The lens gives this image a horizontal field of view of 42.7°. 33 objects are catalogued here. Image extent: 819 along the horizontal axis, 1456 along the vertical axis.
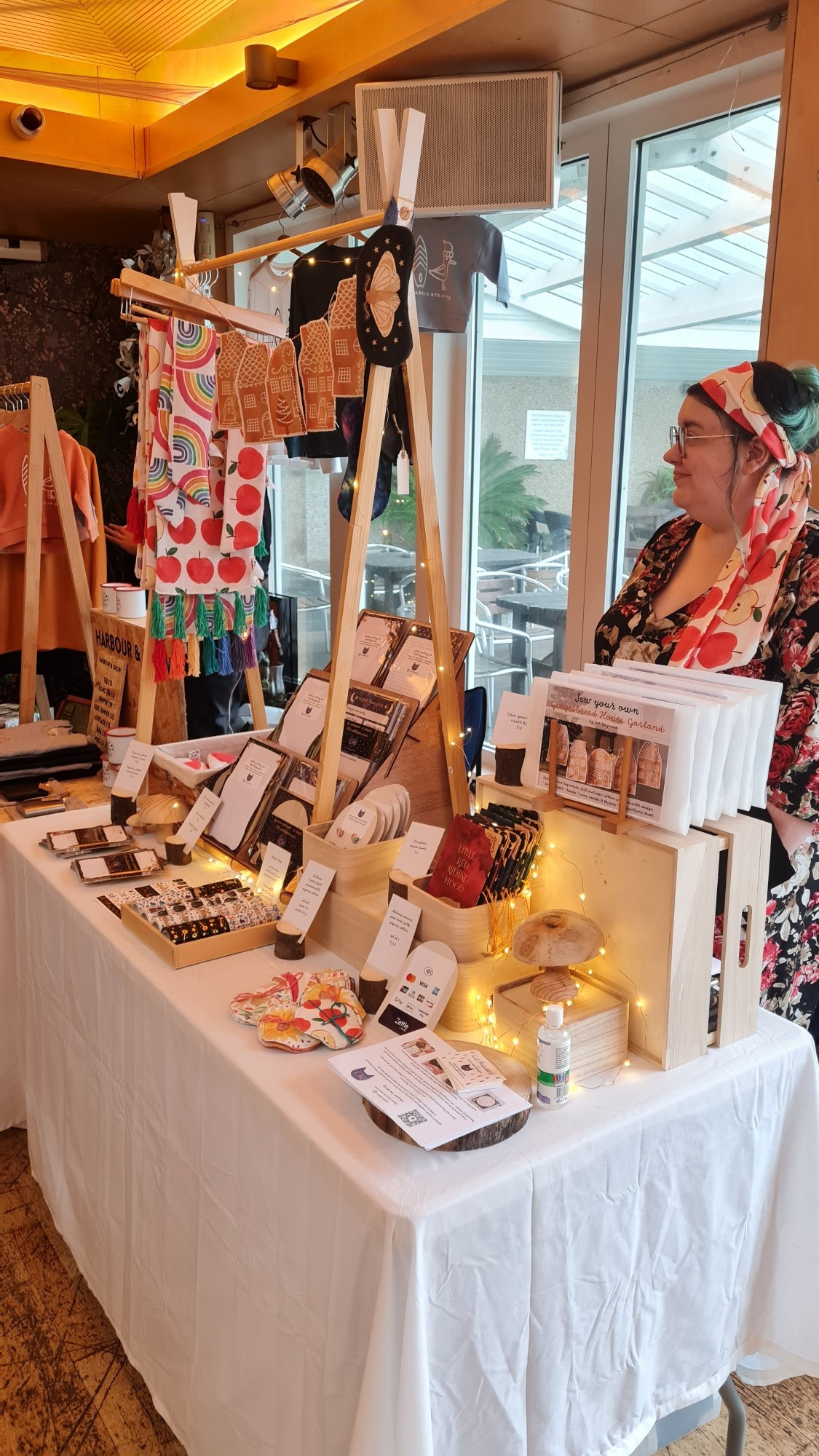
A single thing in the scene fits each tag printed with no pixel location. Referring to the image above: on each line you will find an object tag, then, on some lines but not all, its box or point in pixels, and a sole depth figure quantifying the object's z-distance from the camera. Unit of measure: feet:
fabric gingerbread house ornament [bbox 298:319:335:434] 6.19
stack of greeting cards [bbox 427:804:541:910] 4.68
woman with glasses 5.35
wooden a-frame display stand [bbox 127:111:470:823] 5.61
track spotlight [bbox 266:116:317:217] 11.43
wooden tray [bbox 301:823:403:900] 5.54
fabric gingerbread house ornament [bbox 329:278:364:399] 5.92
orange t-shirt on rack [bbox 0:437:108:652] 13.37
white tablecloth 3.65
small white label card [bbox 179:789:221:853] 6.90
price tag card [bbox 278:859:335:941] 5.50
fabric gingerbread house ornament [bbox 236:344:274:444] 6.98
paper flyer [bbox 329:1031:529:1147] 3.82
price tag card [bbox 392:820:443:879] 5.11
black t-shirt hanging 9.91
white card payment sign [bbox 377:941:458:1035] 4.59
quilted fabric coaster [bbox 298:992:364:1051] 4.59
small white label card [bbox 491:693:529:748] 5.30
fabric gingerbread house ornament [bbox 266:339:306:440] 6.57
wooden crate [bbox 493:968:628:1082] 4.25
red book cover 4.68
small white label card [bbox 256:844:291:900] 6.15
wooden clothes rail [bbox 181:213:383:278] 5.89
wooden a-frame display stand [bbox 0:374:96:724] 10.54
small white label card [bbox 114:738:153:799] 7.61
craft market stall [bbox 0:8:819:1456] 3.86
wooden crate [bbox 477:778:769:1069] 4.25
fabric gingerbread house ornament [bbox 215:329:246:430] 7.38
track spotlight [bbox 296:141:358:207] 11.09
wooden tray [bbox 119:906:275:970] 5.41
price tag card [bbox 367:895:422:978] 4.86
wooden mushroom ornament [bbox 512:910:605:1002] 4.27
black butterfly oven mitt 5.57
